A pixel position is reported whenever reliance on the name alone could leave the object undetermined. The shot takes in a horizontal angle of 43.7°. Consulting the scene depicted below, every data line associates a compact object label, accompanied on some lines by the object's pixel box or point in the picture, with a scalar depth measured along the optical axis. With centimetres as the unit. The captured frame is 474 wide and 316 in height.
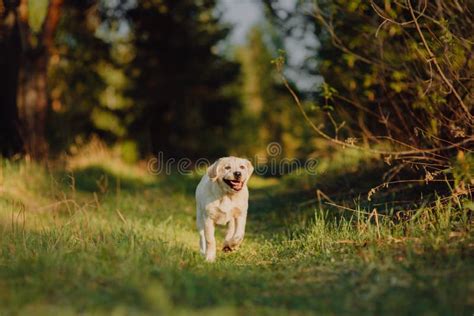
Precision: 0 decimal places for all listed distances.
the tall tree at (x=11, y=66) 1288
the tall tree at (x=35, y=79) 1262
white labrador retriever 653
